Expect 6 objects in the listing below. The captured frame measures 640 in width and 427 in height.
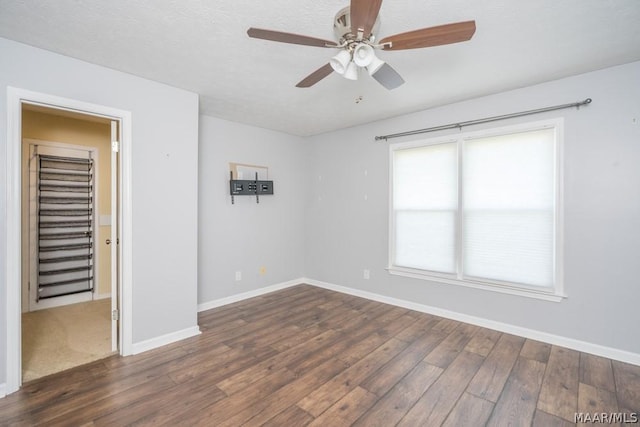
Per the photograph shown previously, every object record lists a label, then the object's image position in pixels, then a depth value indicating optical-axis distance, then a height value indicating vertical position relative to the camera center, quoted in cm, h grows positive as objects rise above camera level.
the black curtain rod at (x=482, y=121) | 274 +109
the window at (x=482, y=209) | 290 +7
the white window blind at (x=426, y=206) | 354 +12
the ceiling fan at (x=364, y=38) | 147 +100
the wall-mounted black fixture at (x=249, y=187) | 409 +40
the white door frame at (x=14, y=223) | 211 -8
